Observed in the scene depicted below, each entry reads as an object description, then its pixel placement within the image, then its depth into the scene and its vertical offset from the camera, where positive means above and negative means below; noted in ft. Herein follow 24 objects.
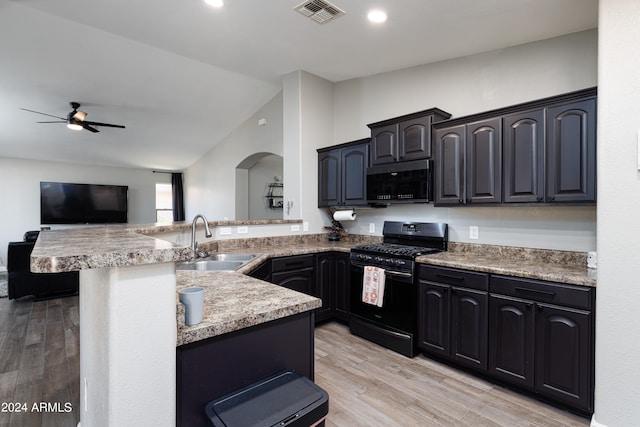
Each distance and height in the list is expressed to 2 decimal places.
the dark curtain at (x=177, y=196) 29.60 +1.32
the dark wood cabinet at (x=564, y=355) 6.25 -2.98
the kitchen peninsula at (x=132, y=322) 2.67 -1.00
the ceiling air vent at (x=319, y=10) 8.22 +5.29
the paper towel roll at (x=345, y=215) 12.49 -0.23
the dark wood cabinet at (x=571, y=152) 6.79 +1.24
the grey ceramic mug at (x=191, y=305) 3.32 -1.00
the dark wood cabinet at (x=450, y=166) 8.95 +1.24
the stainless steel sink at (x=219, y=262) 8.42 -1.44
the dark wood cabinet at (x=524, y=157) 7.52 +1.25
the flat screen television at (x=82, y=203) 23.80 +0.60
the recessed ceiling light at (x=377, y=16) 8.27 +5.11
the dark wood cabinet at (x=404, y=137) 9.71 +2.33
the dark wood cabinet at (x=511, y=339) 6.98 -2.96
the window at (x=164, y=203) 29.96 +0.70
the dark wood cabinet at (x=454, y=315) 7.73 -2.73
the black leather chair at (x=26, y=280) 14.40 -3.18
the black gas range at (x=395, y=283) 9.04 -2.21
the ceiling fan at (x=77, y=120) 14.93 +4.28
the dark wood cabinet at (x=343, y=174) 11.71 +1.37
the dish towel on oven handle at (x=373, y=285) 9.59 -2.33
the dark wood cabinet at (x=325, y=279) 10.64 -2.43
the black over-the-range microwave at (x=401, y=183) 9.66 +0.85
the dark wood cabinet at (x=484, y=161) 8.25 +1.26
